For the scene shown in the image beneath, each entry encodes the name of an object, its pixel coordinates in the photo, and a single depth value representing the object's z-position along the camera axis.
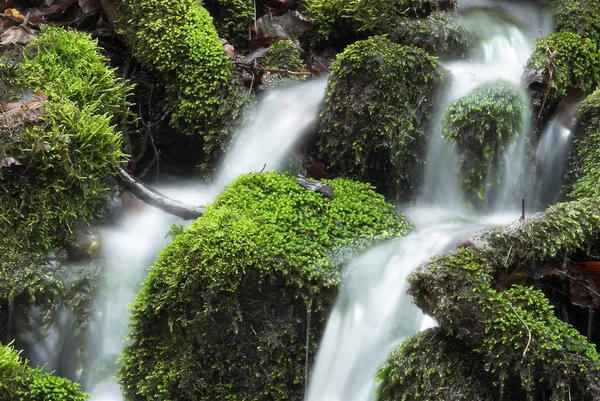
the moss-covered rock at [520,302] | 4.94
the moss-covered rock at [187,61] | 8.98
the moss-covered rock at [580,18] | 9.39
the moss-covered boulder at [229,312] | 6.15
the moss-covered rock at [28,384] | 5.97
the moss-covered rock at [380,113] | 8.09
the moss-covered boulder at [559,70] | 8.34
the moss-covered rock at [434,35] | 9.41
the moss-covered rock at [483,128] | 8.02
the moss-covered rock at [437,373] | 5.27
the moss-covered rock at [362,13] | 9.57
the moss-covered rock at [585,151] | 7.60
